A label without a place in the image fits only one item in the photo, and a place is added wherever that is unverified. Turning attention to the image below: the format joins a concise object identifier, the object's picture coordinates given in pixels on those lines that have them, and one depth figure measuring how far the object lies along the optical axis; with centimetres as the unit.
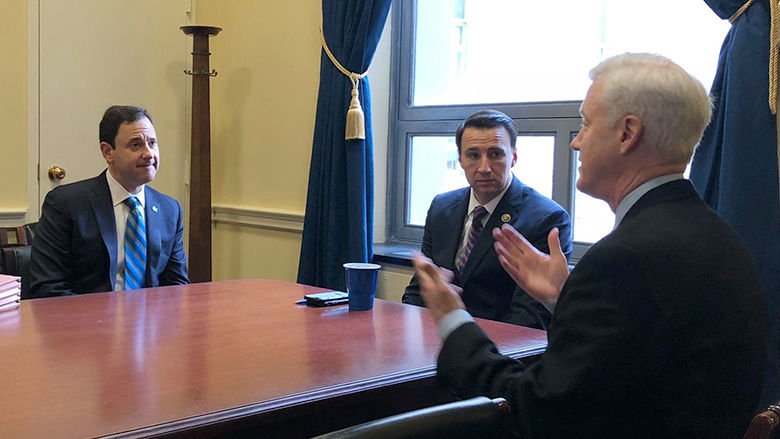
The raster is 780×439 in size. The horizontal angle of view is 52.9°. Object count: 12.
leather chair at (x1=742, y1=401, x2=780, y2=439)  99
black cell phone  212
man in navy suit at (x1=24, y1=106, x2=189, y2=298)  265
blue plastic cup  207
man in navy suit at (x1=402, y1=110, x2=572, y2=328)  253
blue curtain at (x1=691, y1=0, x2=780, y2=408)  223
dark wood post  407
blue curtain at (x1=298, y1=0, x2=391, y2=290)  343
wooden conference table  123
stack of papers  195
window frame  358
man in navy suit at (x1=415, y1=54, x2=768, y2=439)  114
